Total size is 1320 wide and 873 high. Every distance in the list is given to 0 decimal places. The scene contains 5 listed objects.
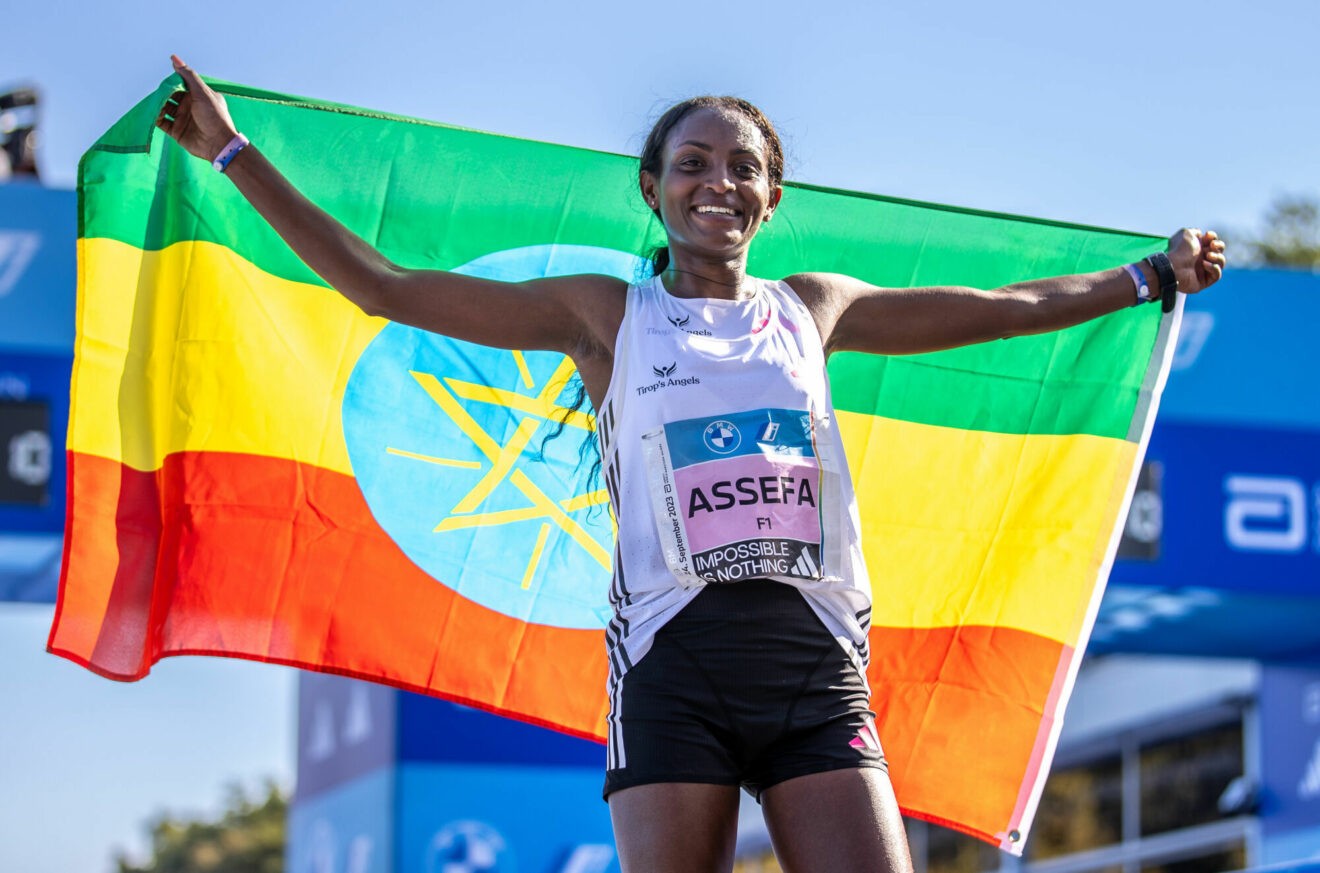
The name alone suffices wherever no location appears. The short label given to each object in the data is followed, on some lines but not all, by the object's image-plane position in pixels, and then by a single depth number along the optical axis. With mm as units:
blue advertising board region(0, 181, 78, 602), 8086
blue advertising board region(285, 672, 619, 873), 9344
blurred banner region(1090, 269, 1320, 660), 9055
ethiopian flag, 4004
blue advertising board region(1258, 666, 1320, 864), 10578
